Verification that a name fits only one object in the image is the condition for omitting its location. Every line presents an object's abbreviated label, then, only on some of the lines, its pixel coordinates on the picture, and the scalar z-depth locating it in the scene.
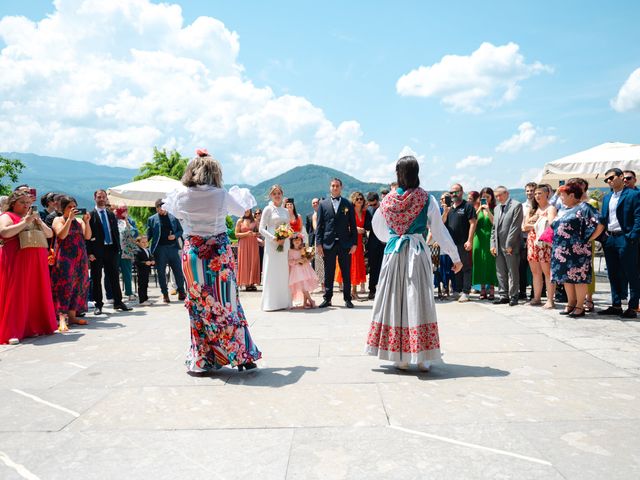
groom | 9.18
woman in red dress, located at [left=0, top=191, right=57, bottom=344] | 6.65
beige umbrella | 13.73
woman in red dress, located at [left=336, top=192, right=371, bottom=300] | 10.73
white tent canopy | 10.84
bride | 9.13
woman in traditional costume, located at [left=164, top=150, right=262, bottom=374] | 4.91
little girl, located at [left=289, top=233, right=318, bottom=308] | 9.38
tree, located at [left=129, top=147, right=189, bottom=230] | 51.12
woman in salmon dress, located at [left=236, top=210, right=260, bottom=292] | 12.88
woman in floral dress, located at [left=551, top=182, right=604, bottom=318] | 7.69
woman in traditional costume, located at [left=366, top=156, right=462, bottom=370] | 4.82
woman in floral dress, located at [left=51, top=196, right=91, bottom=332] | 7.71
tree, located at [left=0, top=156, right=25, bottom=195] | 33.06
